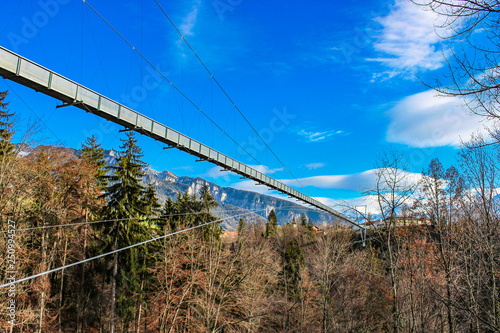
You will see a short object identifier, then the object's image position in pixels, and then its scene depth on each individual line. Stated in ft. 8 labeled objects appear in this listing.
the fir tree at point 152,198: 120.09
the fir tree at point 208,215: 117.17
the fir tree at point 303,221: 299.27
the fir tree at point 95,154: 114.83
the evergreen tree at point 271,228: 249.26
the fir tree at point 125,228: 89.35
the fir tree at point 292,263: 137.06
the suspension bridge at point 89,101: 43.24
